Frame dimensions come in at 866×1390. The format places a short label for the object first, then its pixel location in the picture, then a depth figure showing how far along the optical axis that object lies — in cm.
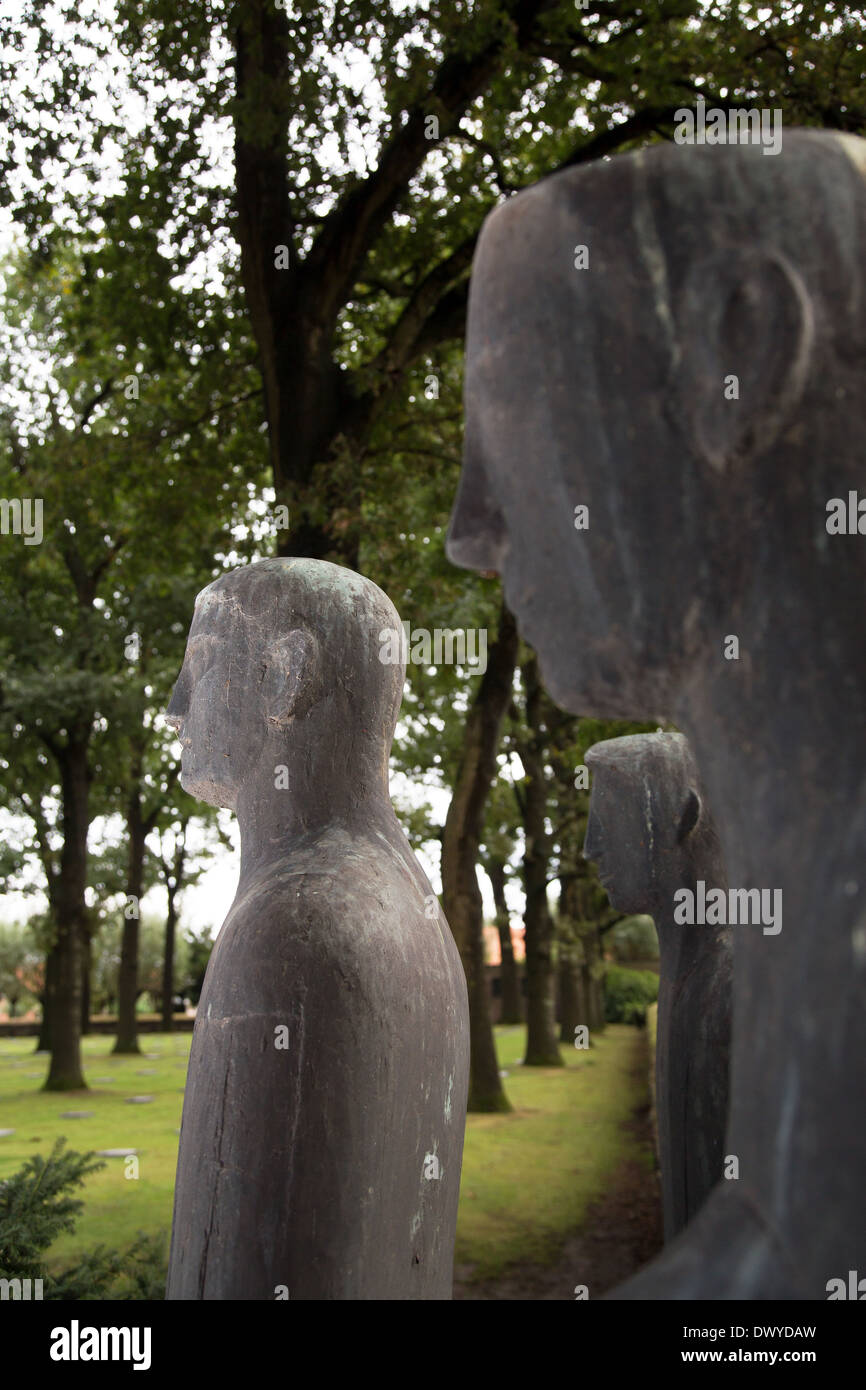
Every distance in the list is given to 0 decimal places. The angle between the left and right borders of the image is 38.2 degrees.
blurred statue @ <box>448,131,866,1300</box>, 132
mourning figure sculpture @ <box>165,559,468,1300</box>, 249
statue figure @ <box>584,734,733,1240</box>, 284
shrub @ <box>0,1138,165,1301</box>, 475
